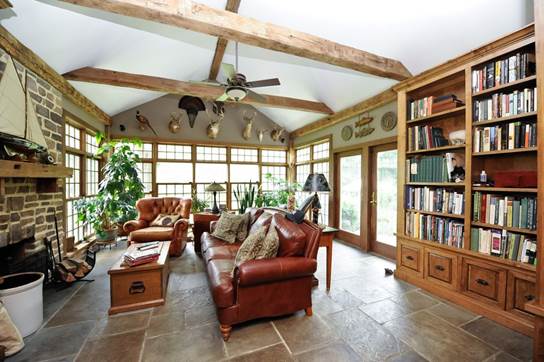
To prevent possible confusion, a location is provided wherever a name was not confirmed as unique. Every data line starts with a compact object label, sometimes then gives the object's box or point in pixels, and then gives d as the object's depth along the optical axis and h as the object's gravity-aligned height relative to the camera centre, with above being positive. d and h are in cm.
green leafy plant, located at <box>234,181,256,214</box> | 488 -45
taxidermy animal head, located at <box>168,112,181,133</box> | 580 +146
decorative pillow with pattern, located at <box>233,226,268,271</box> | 214 -65
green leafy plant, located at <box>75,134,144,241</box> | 427 -32
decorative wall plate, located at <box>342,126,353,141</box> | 475 +99
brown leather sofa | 195 -89
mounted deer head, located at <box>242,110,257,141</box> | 642 +157
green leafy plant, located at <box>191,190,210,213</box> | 561 -59
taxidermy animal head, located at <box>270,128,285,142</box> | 680 +139
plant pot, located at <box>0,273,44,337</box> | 188 -102
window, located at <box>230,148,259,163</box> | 673 +76
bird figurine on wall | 548 +140
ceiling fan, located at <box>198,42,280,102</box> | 308 +132
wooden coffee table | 231 -108
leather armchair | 375 -77
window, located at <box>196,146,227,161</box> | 641 +77
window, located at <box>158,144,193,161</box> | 606 +76
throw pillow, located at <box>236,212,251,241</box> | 331 -69
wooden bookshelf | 207 -13
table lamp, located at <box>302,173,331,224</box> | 323 -8
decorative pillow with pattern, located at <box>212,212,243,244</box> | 326 -67
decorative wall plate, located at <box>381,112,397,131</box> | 377 +98
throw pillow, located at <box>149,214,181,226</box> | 418 -71
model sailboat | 212 +57
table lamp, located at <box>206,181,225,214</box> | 443 -16
